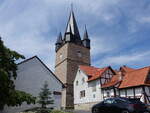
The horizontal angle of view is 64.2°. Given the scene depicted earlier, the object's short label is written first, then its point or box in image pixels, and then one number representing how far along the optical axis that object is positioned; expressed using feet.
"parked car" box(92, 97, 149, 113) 27.48
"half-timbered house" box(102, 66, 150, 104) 56.39
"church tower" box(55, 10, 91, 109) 95.99
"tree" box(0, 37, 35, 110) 29.29
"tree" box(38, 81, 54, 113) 41.82
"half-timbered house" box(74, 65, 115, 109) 72.48
